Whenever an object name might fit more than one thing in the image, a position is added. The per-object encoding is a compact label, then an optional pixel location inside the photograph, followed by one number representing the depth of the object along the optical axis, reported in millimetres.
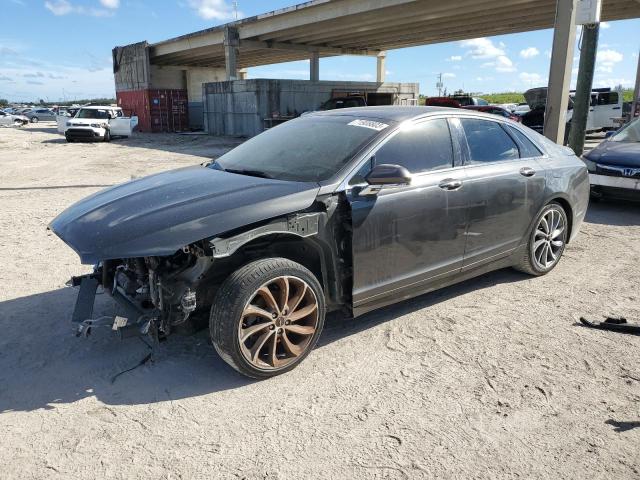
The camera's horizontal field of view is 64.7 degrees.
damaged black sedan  2963
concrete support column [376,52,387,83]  38812
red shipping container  36094
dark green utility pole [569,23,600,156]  9875
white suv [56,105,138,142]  25109
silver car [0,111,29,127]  42656
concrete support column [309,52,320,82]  36938
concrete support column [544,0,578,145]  13531
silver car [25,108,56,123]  55738
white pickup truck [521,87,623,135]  22422
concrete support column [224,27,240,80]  32094
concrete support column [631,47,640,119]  21578
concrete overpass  13844
